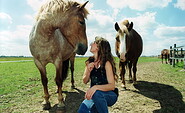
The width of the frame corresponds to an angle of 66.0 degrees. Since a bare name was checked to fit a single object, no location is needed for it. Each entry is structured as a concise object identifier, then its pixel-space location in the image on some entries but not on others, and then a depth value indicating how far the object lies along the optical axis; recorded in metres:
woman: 2.26
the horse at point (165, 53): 19.11
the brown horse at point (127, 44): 4.43
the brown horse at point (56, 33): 3.30
